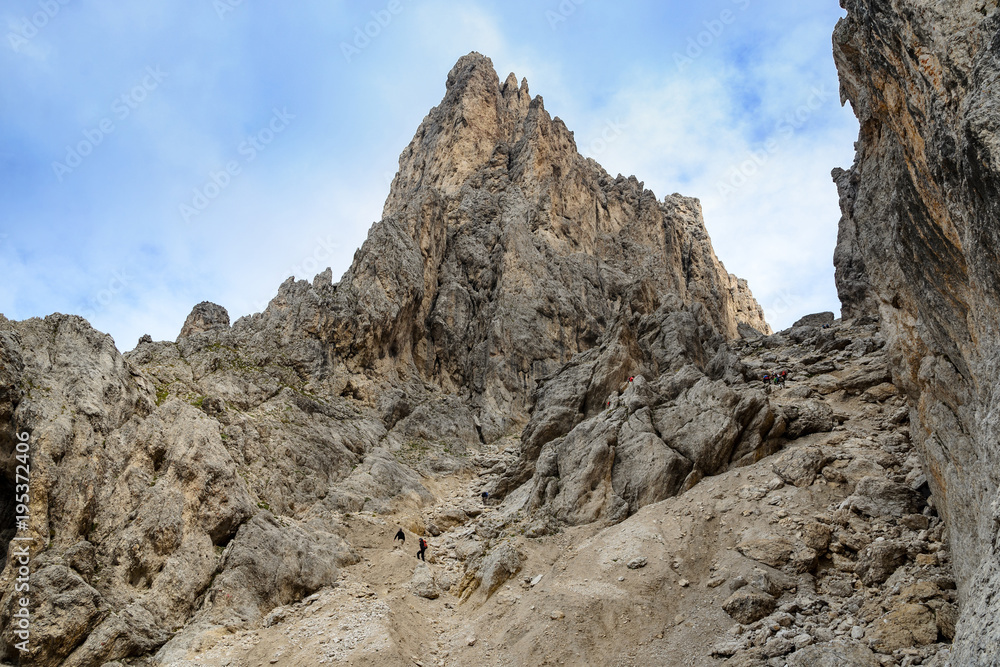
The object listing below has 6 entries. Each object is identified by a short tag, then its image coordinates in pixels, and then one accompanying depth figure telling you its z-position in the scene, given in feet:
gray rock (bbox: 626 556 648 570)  67.00
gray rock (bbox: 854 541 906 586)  53.01
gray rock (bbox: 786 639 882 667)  43.73
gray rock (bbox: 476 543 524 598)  73.10
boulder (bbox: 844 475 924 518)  61.16
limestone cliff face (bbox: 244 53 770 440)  145.38
